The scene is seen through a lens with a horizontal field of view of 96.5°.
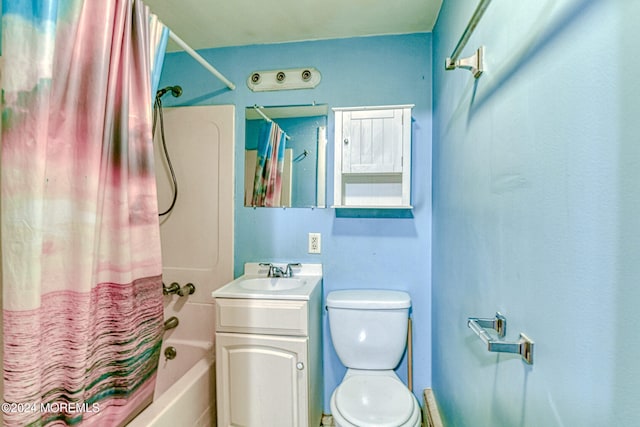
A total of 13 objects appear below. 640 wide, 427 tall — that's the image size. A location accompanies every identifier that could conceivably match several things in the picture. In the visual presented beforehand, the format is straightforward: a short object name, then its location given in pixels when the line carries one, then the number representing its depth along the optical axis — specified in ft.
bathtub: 3.68
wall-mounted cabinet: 5.33
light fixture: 5.96
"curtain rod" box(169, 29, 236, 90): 4.38
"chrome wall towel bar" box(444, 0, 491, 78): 2.56
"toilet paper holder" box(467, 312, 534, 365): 2.05
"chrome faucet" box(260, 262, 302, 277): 5.70
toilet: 5.15
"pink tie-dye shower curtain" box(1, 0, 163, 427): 2.27
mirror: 5.96
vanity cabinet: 4.48
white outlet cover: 5.97
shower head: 6.22
